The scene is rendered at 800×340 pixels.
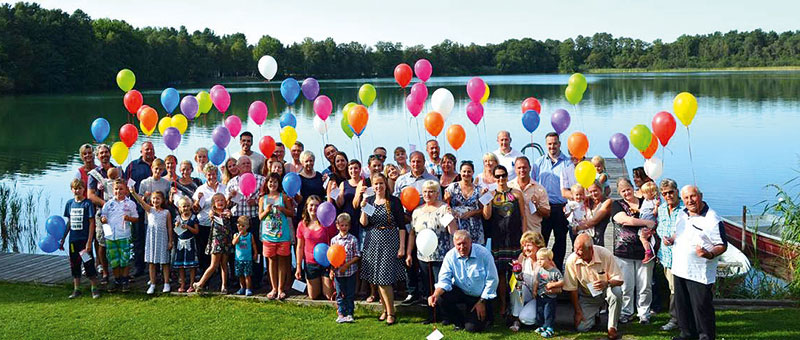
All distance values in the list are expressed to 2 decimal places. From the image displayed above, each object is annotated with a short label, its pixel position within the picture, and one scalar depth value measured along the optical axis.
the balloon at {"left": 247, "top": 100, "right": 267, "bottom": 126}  9.73
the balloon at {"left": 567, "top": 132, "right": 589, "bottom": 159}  7.46
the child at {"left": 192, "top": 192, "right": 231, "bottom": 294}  6.98
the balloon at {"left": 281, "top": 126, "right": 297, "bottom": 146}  9.35
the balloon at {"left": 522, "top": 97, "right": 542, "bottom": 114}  9.62
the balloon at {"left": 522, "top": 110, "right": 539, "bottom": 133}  9.11
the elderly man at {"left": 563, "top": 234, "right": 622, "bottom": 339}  5.80
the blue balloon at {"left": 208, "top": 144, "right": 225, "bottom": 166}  8.72
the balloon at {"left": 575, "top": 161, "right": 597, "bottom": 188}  6.62
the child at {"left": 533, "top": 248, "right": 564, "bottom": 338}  5.86
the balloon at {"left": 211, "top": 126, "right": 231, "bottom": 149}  9.01
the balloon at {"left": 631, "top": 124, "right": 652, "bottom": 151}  8.03
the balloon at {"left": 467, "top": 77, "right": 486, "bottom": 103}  9.41
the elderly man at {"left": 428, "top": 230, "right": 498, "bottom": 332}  5.96
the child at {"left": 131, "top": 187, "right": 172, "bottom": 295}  7.18
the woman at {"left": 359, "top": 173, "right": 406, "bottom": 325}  6.28
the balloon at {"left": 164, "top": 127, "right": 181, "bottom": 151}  8.88
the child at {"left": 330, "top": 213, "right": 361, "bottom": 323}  6.37
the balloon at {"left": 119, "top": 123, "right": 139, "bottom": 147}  9.02
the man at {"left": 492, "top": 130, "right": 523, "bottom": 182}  7.39
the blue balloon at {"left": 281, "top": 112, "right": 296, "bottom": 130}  10.07
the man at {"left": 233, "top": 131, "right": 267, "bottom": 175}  8.02
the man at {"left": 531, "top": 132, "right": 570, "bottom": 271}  7.00
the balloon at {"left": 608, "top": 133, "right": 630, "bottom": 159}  8.32
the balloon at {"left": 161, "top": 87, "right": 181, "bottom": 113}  9.80
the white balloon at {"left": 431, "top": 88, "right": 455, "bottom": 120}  9.16
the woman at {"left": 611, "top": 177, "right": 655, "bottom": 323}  6.12
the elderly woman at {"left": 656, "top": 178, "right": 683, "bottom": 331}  5.63
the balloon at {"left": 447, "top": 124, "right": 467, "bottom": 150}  8.59
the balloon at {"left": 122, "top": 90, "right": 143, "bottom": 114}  9.83
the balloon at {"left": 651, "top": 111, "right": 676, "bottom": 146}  7.71
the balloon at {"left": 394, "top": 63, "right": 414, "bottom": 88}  10.11
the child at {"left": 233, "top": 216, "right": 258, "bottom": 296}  6.92
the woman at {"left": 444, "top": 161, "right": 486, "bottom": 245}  6.21
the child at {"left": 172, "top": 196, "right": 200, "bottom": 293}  7.08
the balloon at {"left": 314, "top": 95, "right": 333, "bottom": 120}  9.79
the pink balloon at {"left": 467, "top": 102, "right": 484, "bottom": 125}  9.38
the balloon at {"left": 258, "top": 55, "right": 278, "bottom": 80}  10.40
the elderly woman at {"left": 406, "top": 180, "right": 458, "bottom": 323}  6.11
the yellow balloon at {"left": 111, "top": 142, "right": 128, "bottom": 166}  8.62
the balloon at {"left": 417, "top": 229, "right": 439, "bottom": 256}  5.95
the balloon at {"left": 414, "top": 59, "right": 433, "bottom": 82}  10.13
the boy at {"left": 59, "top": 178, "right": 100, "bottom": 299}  7.20
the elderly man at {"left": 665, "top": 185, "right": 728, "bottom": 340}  5.33
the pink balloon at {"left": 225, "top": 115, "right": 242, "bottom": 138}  9.97
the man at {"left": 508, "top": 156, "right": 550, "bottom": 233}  6.39
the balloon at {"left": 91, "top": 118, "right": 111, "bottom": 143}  9.06
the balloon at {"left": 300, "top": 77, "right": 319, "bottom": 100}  10.01
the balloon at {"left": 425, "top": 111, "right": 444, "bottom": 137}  8.41
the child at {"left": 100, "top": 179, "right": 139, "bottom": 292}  7.20
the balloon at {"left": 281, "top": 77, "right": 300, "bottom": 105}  9.77
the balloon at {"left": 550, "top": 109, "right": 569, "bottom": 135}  9.08
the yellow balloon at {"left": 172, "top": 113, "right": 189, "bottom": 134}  9.91
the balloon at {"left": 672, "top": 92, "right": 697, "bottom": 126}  7.87
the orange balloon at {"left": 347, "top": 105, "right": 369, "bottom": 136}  8.61
